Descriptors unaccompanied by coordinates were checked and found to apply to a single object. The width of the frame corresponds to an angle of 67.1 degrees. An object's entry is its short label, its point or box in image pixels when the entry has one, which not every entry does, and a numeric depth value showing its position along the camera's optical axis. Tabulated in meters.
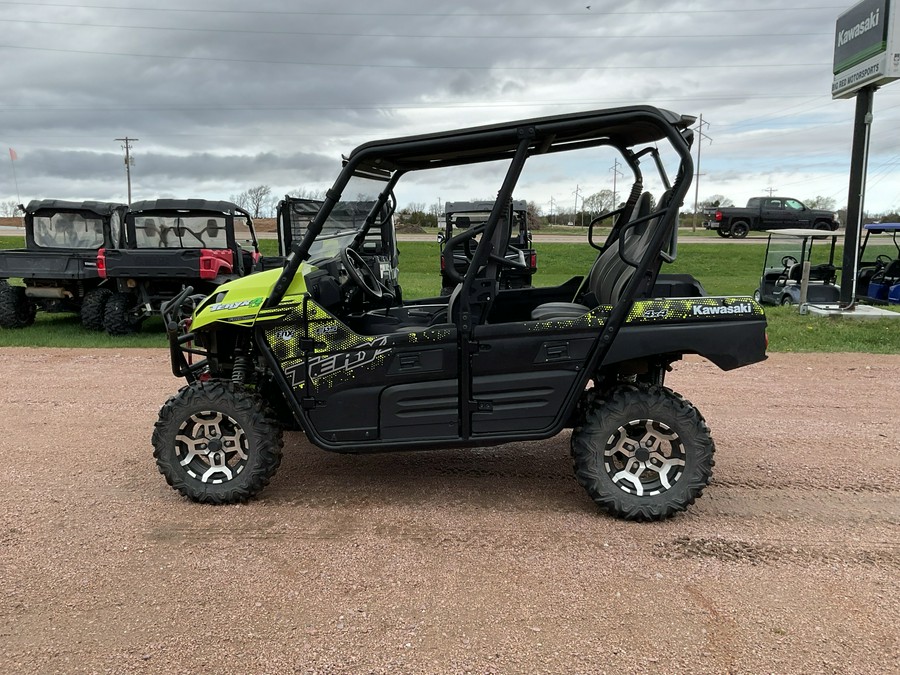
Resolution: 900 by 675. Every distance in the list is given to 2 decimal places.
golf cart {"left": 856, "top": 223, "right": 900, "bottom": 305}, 13.18
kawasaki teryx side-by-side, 3.60
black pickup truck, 30.47
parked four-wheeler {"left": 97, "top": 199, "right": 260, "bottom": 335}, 9.49
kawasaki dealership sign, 10.73
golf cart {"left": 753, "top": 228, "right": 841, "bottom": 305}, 13.09
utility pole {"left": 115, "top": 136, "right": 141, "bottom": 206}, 51.91
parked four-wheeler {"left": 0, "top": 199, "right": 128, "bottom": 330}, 10.02
